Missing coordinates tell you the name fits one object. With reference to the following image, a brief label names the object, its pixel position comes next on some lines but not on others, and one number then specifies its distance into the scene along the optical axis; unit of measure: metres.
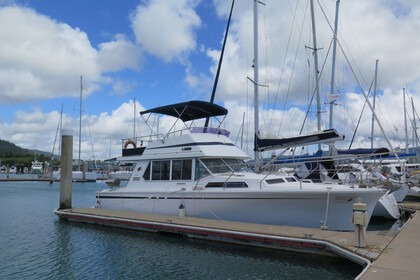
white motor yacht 12.07
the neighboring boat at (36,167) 103.28
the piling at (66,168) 17.95
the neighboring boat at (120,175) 64.51
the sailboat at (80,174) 55.37
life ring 18.06
